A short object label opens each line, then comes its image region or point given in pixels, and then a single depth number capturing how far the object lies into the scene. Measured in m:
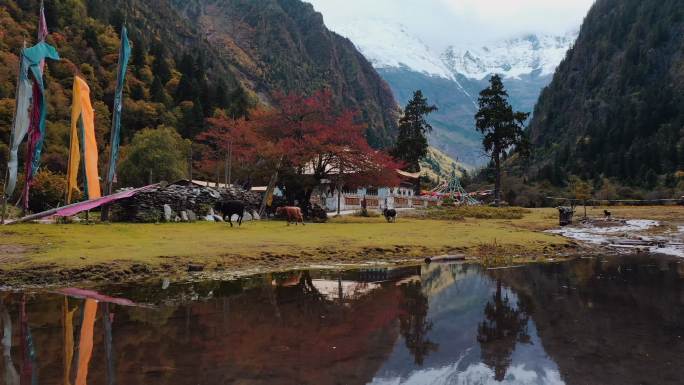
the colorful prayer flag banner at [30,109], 20.59
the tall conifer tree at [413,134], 86.19
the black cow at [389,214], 37.83
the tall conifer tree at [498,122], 68.62
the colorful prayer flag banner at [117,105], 27.00
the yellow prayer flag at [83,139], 24.56
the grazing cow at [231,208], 30.25
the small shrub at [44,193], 33.78
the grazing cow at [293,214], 32.16
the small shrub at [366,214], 44.37
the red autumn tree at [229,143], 44.06
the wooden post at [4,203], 20.13
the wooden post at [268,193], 37.59
